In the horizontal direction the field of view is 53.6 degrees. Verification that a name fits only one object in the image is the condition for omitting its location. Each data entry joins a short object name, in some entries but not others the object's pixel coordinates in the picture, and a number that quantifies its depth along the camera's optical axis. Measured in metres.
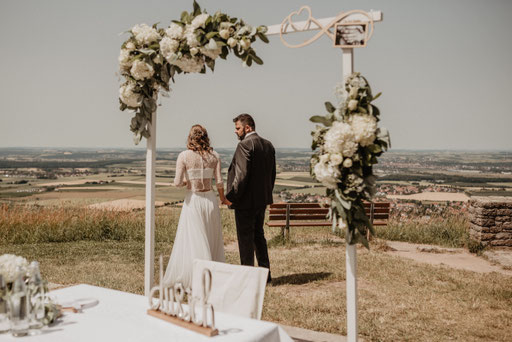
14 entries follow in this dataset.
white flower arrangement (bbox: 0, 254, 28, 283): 2.55
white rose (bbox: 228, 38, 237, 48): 3.88
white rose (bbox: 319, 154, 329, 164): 3.45
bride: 5.86
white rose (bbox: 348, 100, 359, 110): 3.45
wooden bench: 9.62
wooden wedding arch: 3.60
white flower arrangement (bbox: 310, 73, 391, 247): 3.39
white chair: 3.22
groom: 5.86
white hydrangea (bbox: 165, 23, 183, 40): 4.15
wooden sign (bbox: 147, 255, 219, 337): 2.57
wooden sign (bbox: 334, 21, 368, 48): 3.60
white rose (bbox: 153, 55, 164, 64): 4.44
